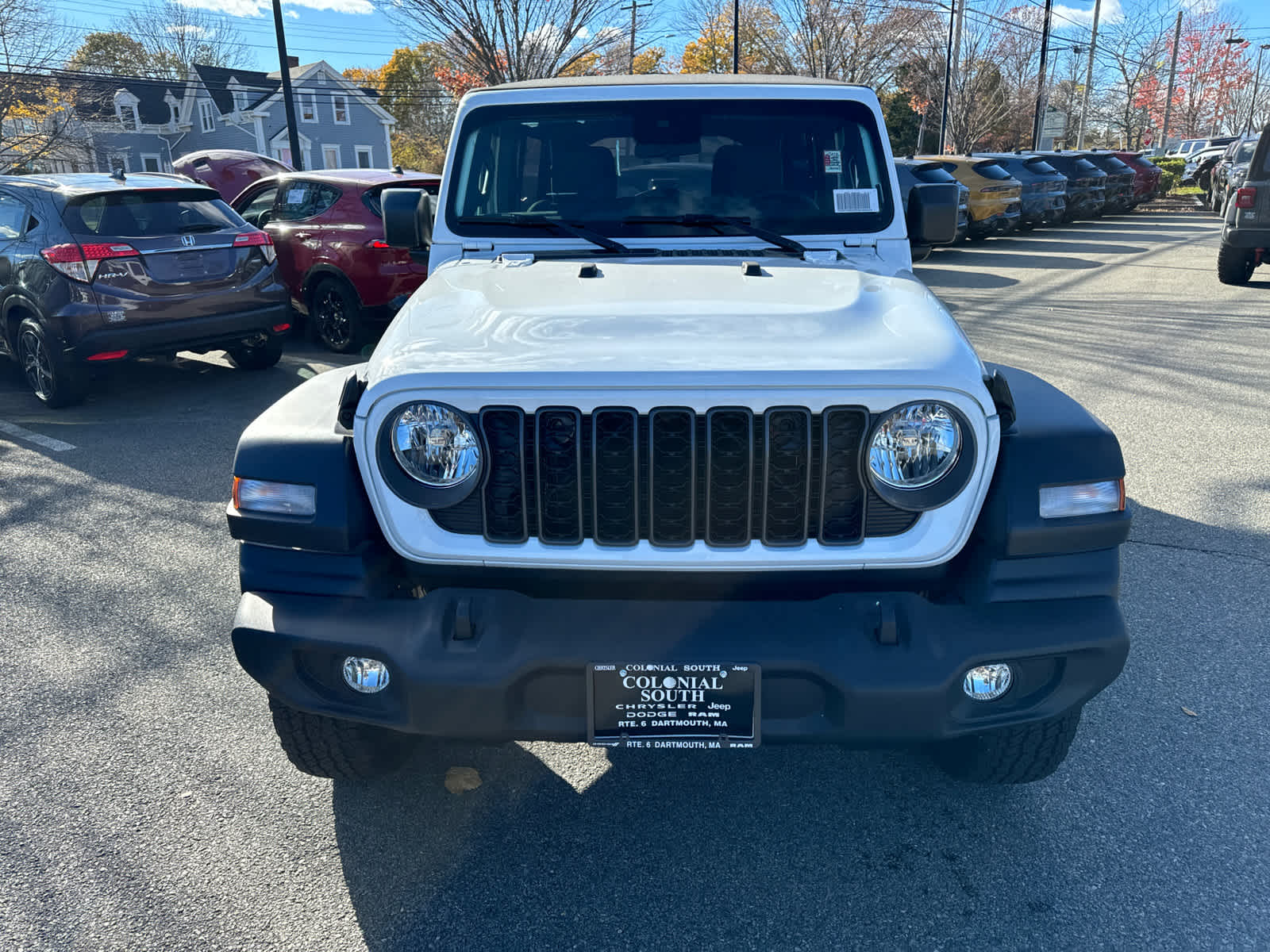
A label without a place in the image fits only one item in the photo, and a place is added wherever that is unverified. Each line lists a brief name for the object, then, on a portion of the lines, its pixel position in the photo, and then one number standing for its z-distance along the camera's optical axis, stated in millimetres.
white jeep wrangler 2203
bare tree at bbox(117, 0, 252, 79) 64562
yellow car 18078
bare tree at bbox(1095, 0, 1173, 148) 49250
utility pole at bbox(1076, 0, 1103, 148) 44150
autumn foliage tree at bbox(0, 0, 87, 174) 20812
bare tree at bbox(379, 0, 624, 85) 20234
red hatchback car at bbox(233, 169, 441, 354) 8695
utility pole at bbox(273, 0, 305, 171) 21781
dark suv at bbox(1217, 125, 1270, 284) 11281
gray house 50719
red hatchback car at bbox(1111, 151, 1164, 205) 25781
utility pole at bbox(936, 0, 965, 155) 32281
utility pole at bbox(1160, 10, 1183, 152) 52438
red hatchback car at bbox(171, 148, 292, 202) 17484
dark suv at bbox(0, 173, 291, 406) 7070
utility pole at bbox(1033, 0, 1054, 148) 35438
